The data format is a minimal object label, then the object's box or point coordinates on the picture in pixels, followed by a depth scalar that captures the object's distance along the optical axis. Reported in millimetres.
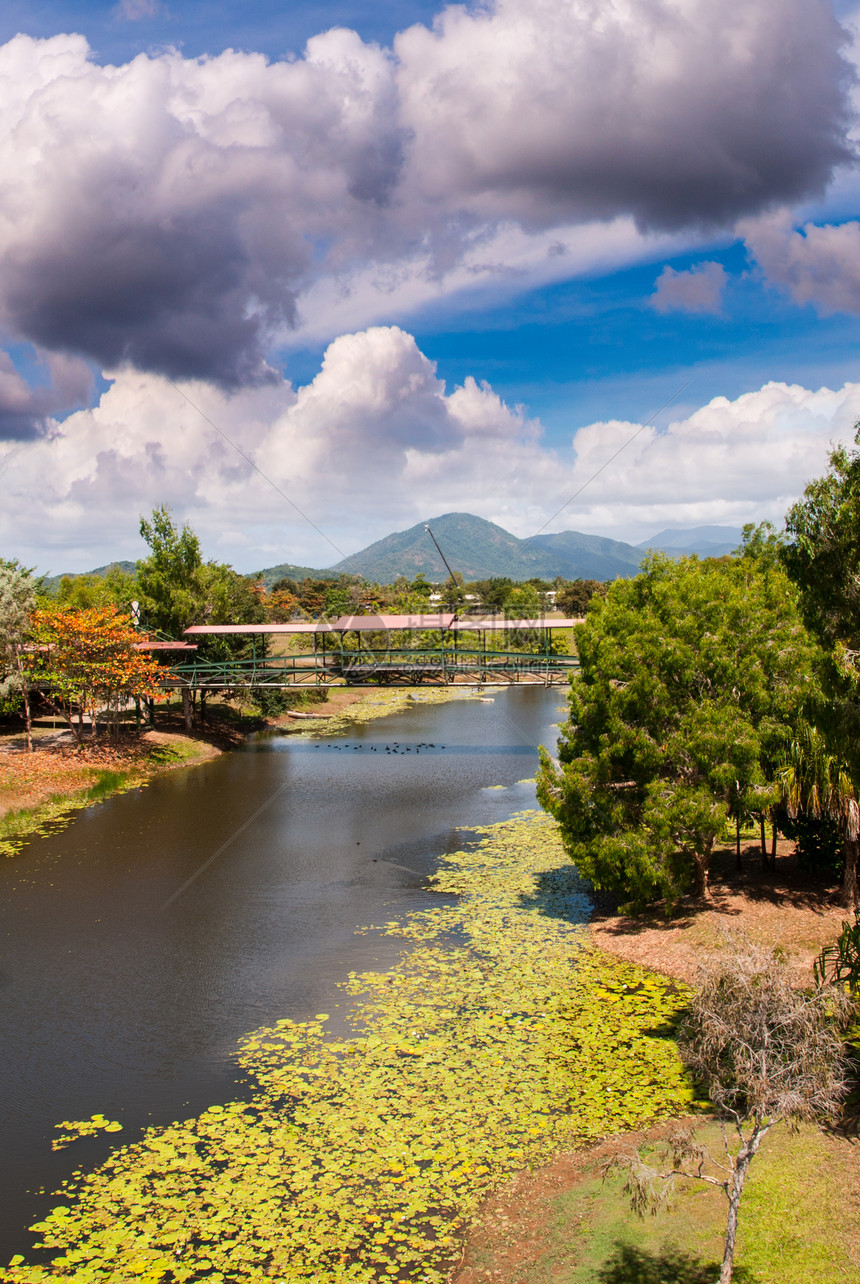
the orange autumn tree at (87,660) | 49844
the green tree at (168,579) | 62938
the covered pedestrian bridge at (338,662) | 56031
